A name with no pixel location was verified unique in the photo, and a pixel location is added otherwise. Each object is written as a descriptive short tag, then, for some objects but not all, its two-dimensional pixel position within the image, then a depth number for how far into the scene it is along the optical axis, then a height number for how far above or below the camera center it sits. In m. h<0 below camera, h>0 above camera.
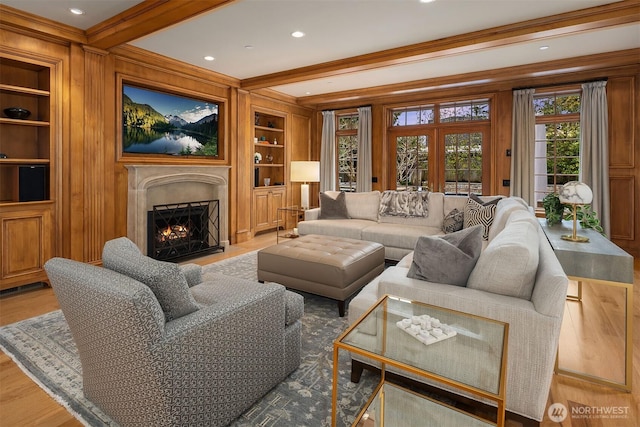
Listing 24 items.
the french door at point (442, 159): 6.18 +0.97
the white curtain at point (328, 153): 7.58 +1.27
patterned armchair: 1.31 -0.55
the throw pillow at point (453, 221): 4.27 -0.13
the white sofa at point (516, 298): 1.51 -0.42
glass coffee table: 1.27 -0.56
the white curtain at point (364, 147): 6.99 +1.28
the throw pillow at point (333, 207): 5.37 +0.07
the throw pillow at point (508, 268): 1.68 -0.28
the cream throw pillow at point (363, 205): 5.35 +0.10
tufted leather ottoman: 2.96 -0.48
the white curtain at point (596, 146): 5.05 +0.93
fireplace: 4.34 +0.32
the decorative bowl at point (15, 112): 3.45 +0.99
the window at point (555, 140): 5.47 +1.11
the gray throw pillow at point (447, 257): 1.87 -0.25
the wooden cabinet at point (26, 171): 3.40 +0.43
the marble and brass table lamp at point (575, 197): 2.39 +0.09
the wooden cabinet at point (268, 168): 6.56 +0.88
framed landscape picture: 4.44 +1.24
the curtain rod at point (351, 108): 7.00 +2.15
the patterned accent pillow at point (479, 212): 3.91 -0.01
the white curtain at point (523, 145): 5.55 +1.05
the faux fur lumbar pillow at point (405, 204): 4.89 +0.10
